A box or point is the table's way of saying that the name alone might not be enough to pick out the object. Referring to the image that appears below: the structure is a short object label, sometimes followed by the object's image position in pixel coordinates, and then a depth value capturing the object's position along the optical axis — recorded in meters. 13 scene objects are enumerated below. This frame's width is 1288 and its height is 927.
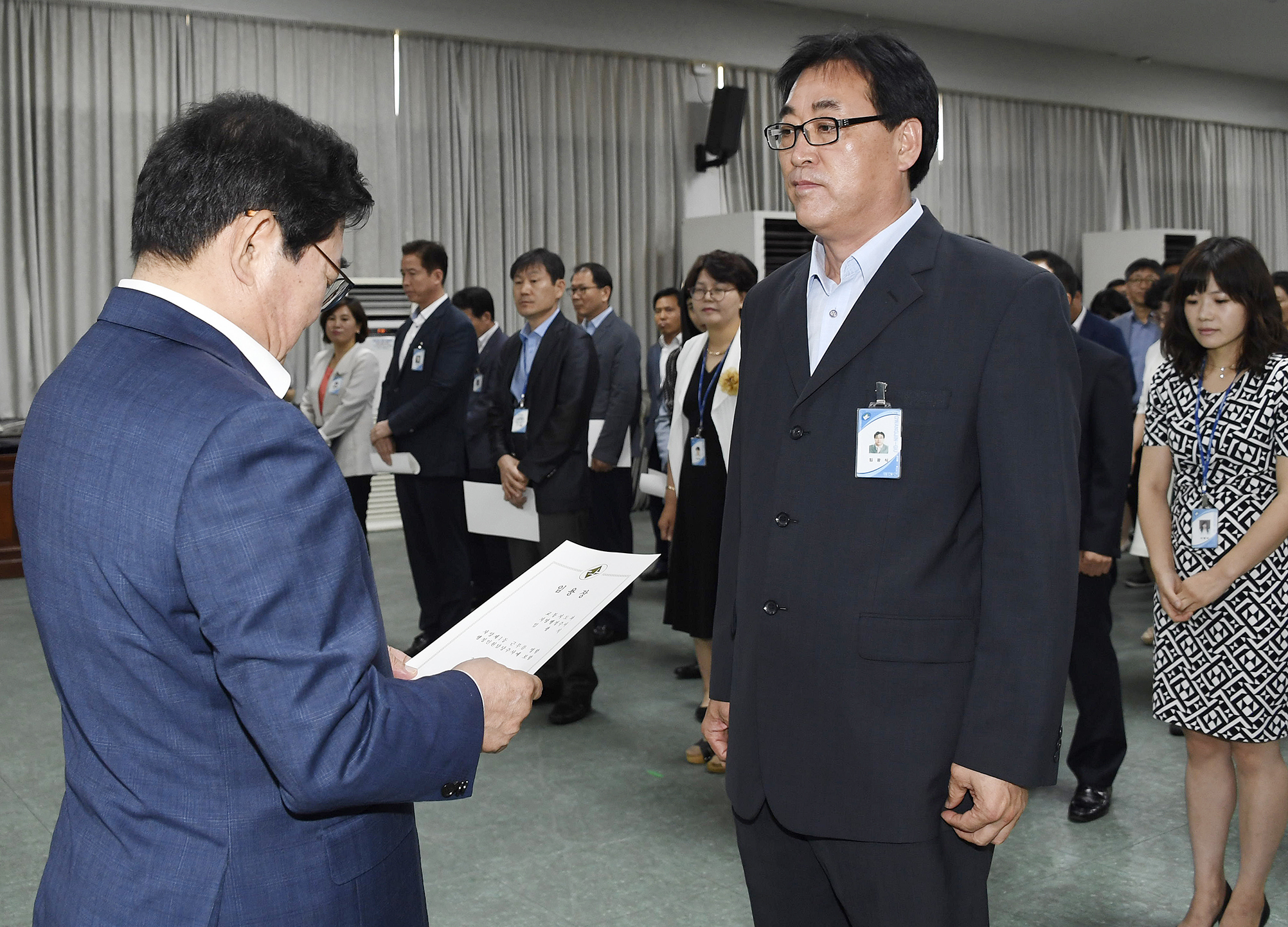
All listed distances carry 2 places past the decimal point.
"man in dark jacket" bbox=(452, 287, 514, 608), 5.05
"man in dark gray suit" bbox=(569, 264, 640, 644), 4.88
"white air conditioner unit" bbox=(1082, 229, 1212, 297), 10.55
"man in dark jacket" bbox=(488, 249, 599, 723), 4.08
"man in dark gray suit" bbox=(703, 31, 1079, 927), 1.35
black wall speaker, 9.02
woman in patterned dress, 2.32
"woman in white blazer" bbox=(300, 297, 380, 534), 5.25
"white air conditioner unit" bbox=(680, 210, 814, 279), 8.59
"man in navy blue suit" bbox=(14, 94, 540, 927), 0.94
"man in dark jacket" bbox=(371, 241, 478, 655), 4.86
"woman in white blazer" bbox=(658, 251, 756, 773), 3.37
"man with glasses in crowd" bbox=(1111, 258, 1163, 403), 6.62
